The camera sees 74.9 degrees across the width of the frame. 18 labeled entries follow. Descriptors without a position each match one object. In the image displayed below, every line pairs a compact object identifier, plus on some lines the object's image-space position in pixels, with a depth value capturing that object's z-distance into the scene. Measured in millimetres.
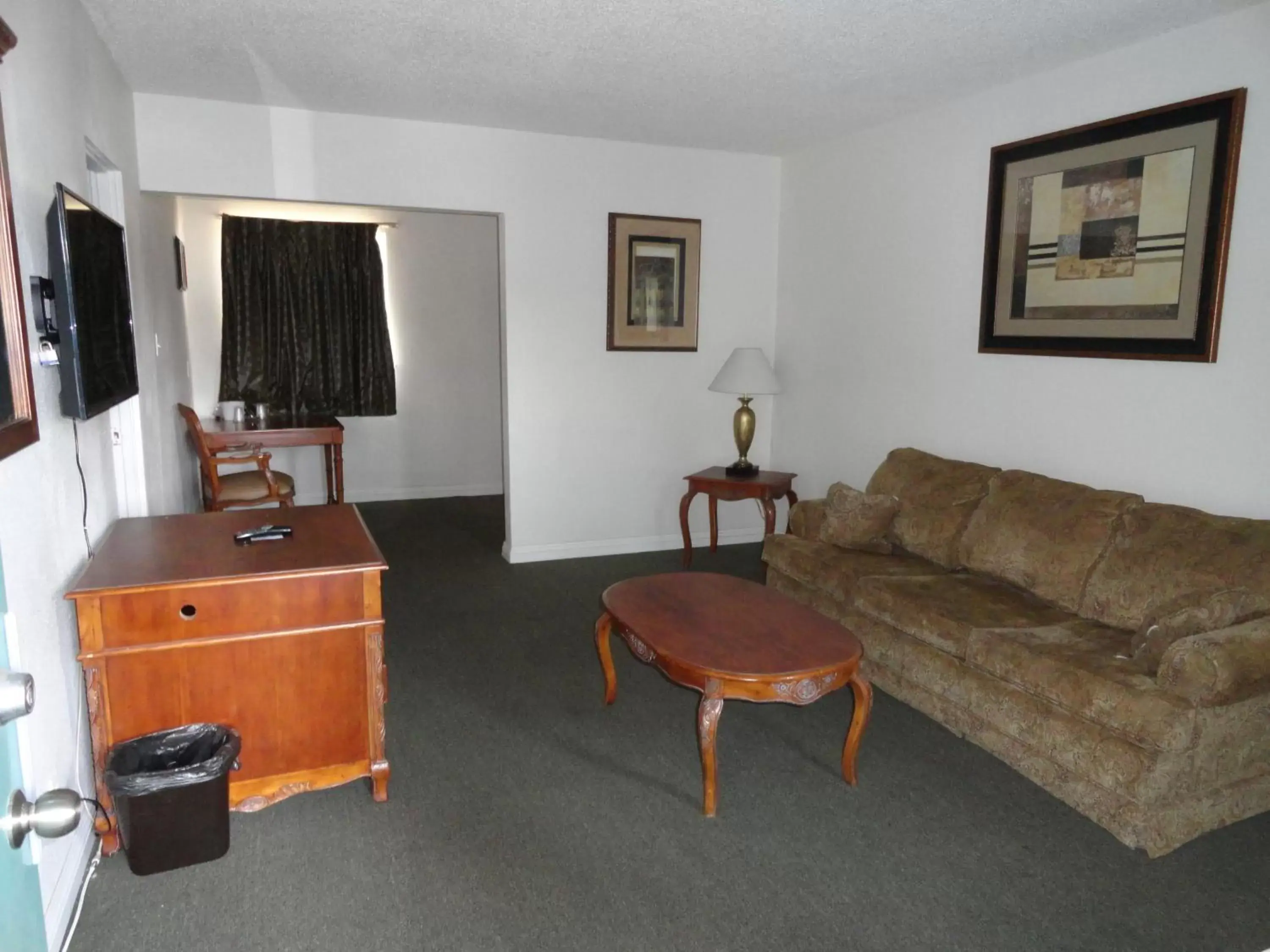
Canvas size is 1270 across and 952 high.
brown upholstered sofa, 2160
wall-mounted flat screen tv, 1997
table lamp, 4723
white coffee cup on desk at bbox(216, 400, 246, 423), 5340
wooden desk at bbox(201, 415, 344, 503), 4895
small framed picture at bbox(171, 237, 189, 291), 5062
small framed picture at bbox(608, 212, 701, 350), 4805
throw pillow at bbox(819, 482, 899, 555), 3607
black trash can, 2000
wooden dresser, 2096
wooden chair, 4527
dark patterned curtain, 5832
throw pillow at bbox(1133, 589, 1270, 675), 2285
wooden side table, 4609
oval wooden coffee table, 2324
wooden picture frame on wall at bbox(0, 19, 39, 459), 1533
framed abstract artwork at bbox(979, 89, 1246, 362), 2805
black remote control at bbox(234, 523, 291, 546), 2453
